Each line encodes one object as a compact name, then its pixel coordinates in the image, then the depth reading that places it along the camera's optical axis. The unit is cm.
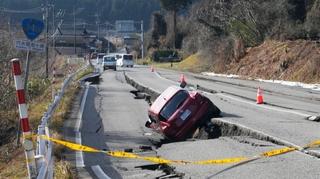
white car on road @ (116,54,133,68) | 7869
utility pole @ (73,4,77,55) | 9951
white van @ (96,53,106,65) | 8578
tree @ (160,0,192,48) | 10556
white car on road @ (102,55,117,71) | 6712
